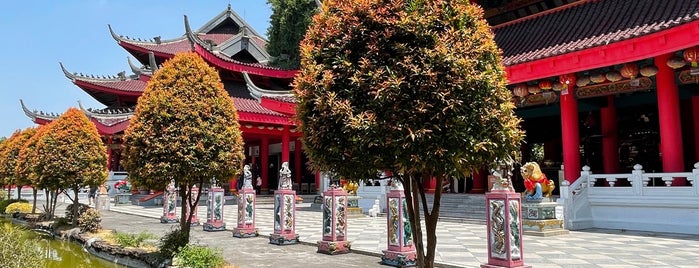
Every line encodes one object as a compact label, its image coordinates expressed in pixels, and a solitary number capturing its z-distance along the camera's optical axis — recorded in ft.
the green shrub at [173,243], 27.99
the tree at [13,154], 67.31
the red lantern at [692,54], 36.58
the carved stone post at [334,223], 31.49
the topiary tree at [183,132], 26.55
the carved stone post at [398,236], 26.78
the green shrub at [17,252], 21.66
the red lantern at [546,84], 47.75
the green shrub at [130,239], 34.79
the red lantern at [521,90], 49.98
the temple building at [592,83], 39.32
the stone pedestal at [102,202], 74.54
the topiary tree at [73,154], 46.96
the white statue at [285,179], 38.06
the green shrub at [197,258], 25.44
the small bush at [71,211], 48.18
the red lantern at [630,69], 42.14
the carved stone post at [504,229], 21.79
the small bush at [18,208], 64.63
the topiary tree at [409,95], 12.55
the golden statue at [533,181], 39.17
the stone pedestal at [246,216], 40.24
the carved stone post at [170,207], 55.47
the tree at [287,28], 102.63
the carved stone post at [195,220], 50.63
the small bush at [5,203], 69.87
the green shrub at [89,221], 43.11
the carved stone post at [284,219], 35.86
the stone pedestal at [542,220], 37.63
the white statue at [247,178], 43.33
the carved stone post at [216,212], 44.98
